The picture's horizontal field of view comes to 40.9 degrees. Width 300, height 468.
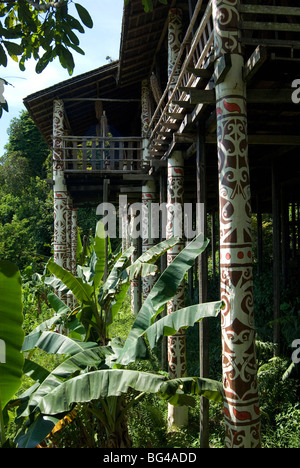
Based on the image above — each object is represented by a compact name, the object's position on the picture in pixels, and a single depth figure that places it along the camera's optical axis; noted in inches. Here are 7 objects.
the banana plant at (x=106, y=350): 137.2
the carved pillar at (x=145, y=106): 480.7
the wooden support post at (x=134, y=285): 523.3
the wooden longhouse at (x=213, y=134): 149.4
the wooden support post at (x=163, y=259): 330.0
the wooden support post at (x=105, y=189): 405.5
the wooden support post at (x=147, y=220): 432.1
